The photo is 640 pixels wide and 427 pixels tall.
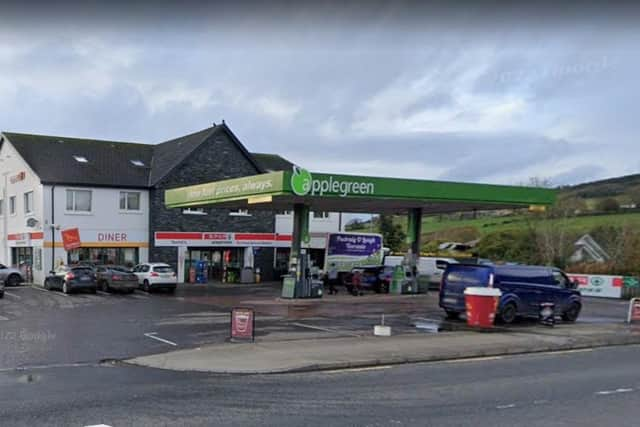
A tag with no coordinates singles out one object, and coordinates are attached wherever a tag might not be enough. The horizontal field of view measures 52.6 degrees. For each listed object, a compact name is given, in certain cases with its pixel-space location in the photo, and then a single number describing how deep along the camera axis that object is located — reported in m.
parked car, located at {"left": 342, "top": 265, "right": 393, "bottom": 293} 33.22
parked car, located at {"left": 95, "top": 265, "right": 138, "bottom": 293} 30.11
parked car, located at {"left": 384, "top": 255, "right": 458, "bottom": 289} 37.62
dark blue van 19.52
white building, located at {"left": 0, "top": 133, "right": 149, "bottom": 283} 34.81
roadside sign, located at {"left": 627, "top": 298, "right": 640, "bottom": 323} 20.88
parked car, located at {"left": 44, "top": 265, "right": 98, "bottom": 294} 29.61
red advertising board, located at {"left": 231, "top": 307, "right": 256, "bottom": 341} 14.45
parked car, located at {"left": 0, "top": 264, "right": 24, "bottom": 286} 34.41
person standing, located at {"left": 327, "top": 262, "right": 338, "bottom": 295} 37.39
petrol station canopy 25.16
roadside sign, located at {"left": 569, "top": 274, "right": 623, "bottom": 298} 37.34
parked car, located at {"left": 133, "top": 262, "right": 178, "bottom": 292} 31.16
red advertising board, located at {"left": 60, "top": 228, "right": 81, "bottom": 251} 34.16
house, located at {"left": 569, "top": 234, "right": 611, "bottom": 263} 53.88
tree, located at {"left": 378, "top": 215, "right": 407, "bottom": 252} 66.56
